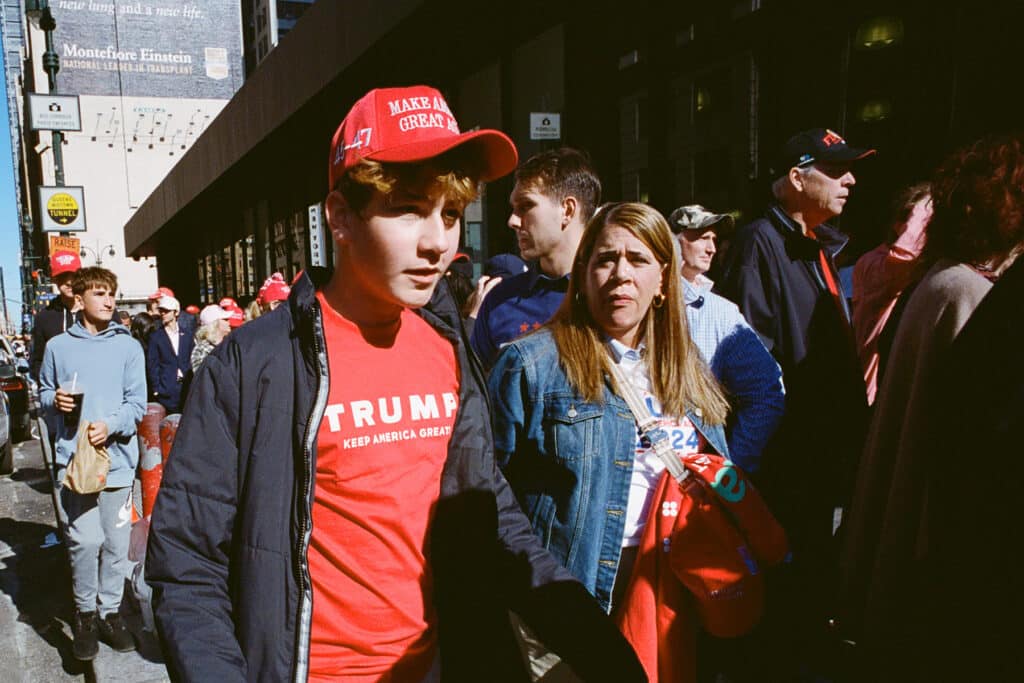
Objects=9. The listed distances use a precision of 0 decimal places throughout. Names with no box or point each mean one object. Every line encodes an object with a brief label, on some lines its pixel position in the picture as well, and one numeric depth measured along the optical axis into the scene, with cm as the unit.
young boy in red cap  139
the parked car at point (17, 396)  1189
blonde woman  223
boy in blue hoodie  436
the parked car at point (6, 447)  960
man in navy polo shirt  310
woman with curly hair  227
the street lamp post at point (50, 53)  1408
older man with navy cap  327
